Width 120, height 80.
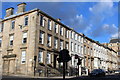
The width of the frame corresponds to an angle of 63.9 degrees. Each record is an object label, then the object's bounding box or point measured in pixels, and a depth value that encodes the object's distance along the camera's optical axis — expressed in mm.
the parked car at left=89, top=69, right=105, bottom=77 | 15418
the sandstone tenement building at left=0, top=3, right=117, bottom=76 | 15329
